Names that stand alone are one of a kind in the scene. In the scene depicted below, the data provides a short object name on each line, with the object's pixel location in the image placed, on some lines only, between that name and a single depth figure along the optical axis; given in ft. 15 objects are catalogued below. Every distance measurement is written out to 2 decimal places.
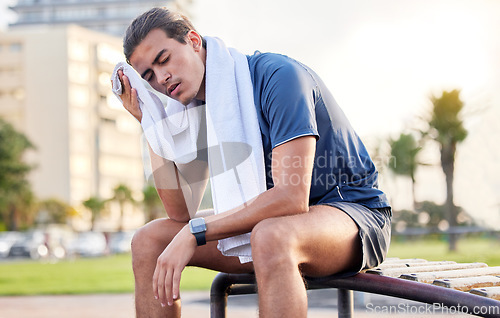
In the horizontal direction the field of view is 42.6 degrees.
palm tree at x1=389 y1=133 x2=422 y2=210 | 125.18
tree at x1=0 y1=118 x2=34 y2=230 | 146.51
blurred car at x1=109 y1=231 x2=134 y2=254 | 124.67
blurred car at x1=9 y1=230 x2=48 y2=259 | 98.78
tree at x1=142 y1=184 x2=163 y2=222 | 217.97
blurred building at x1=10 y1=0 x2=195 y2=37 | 282.77
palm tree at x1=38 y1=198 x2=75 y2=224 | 180.94
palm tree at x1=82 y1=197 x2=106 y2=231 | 203.51
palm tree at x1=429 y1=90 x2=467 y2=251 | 92.73
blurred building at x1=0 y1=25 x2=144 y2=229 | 210.79
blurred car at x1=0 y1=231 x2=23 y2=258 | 100.32
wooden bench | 6.14
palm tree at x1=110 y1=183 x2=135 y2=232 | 212.23
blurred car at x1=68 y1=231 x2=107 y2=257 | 108.99
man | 6.13
